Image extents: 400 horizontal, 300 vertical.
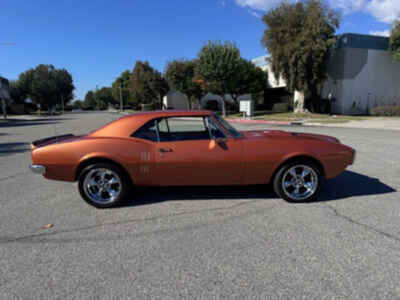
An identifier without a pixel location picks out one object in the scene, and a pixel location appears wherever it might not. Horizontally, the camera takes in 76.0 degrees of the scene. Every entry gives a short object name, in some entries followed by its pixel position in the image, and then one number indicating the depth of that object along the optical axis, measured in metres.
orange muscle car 3.74
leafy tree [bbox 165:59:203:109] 39.41
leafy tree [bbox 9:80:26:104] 61.88
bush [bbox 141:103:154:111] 56.17
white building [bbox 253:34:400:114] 28.59
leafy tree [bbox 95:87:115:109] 108.43
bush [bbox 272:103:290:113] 37.09
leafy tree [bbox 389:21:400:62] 27.54
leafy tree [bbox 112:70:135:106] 78.69
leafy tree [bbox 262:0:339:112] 26.70
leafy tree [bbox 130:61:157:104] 49.96
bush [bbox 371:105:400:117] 25.88
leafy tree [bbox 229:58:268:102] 31.66
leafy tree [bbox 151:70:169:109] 49.94
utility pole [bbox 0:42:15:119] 30.86
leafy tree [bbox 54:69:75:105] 61.94
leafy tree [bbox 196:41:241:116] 29.44
